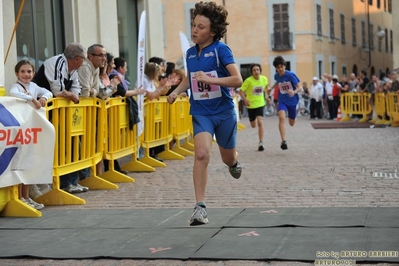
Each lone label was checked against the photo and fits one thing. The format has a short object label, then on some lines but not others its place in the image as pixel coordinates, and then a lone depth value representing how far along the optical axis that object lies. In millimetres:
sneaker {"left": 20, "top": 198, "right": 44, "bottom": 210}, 10109
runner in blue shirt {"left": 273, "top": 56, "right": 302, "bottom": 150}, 18203
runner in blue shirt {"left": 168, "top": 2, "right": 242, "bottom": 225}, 8406
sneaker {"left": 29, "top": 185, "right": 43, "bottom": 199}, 10680
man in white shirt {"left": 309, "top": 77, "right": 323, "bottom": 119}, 40750
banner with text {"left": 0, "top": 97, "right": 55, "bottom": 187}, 9500
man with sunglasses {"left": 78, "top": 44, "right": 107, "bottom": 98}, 11961
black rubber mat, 6883
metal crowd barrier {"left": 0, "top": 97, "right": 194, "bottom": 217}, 10539
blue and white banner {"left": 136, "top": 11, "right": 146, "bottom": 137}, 14312
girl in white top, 10070
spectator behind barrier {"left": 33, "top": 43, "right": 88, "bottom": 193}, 11008
